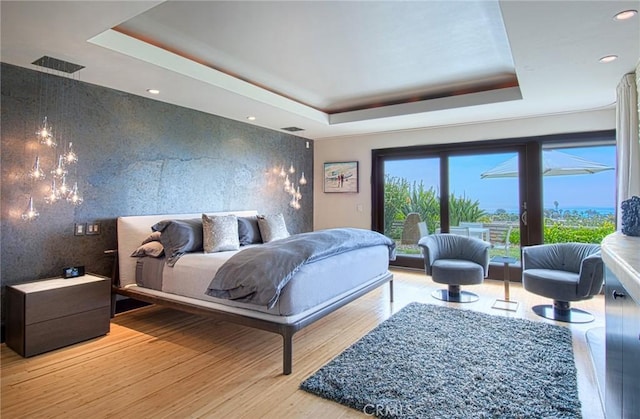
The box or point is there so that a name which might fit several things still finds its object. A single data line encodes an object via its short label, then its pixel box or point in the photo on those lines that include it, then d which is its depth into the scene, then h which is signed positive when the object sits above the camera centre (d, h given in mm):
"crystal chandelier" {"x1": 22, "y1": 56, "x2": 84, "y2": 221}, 3266 +719
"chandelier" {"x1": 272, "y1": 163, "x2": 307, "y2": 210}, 6348 +522
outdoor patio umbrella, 4938 +607
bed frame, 2643 -861
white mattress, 2722 -639
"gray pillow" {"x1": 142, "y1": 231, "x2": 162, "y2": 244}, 3816 -295
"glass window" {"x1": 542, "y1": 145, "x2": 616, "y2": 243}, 4840 +190
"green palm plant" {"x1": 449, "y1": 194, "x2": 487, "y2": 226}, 5719 -40
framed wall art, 6773 +643
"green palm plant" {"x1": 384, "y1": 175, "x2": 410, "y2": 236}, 6430 +192
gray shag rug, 2119 -1204
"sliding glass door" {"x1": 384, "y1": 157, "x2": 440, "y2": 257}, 6113 +140
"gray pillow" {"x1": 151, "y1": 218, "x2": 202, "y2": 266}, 3566 -281
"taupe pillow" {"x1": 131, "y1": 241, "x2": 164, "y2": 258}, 3633 -407
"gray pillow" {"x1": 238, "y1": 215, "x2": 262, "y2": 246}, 4461 -271
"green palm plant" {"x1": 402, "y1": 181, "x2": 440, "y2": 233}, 6070 +69
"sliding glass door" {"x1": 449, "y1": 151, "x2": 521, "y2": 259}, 5430 +136
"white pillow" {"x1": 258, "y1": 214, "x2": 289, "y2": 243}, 4652 -244
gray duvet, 2646 -464
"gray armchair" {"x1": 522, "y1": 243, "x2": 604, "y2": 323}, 3377 -729
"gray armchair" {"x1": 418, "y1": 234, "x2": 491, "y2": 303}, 4168 -693
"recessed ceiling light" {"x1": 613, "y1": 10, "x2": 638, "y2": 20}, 2205 +1239
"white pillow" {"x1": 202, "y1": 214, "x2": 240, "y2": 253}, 3797 -260
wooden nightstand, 2812 -864
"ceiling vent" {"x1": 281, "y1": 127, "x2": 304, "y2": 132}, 6012 +1424
